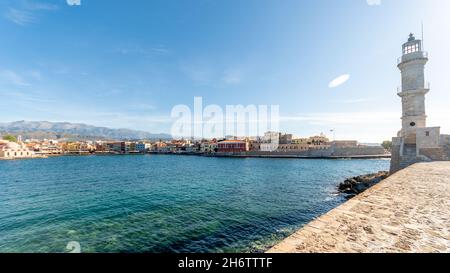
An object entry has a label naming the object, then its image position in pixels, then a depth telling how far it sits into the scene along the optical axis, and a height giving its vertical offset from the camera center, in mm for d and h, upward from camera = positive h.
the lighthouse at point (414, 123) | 16047 +1905
